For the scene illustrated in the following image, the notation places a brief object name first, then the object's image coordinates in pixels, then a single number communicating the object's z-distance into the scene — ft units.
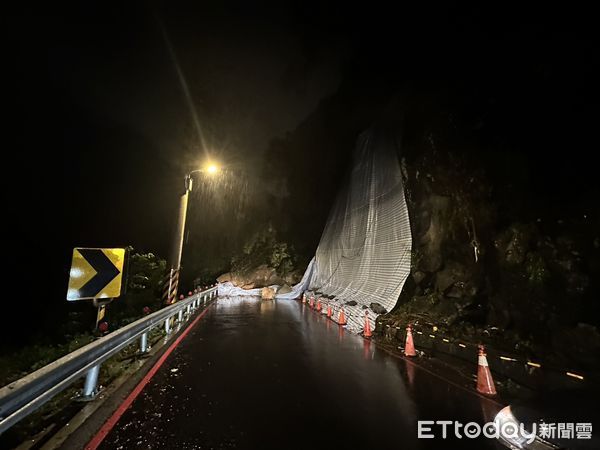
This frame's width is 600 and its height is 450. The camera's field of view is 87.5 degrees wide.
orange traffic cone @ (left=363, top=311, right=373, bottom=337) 34.20
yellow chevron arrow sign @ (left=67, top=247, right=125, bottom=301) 17.02
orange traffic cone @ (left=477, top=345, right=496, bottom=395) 17.26
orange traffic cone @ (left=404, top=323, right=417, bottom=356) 25.60
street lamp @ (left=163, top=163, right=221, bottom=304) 37.83
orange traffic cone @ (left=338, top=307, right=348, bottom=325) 43.23
